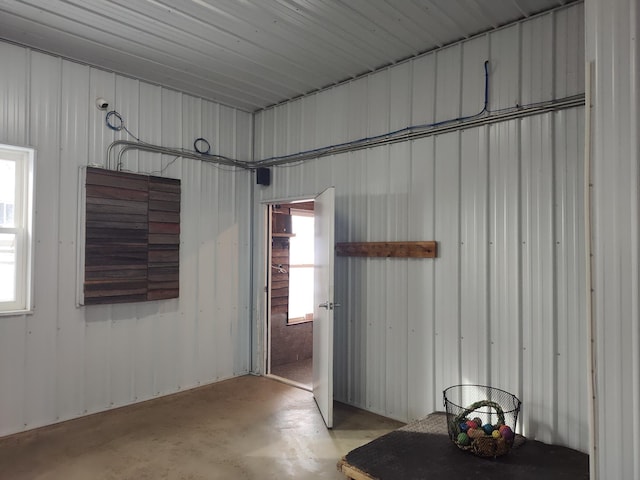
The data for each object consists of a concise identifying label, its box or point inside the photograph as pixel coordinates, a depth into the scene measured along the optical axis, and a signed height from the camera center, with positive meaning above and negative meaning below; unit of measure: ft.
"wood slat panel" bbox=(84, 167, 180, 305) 11.91 +0.28
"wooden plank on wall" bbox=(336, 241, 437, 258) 11.01 -0.05
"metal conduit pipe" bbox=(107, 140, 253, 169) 12.66 +3.03
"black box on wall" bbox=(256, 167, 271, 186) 15.67 +2.54
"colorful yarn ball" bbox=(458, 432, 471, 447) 8.57 -3.80
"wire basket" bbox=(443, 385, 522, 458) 8.34 -3.61
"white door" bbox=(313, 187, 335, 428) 11.39 -1.66
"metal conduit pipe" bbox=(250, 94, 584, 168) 9.05 +2.99
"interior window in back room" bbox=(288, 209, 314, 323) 19.13 -0.92
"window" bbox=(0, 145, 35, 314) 10.99 +0.47
